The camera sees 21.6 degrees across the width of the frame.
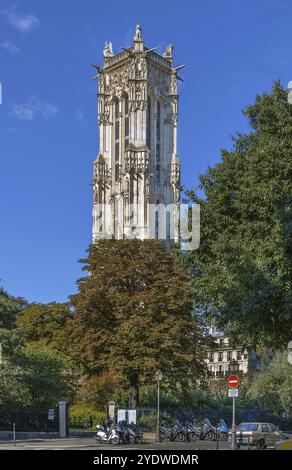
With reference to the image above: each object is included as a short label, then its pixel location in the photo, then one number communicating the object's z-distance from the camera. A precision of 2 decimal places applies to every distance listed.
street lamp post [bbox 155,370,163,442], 41.24
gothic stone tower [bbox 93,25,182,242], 114.94
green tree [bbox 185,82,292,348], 25.14
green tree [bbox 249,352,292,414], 60.72
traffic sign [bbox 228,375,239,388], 29.88
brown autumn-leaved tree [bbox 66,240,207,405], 47.84
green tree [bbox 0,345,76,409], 43.81
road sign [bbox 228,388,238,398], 29.38
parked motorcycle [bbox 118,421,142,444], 37.35
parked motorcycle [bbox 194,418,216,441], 45.41
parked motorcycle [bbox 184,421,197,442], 42.78
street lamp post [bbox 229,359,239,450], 30.17
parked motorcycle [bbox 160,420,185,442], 42.38
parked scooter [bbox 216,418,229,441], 47.50
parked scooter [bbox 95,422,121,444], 36.81
